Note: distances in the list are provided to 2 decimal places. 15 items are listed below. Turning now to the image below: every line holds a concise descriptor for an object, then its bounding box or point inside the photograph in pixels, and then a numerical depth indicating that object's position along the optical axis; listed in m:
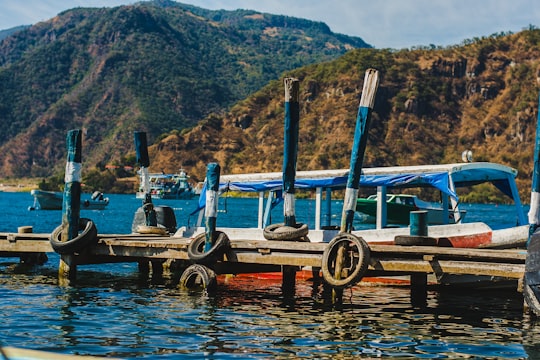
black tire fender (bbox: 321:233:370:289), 16.80
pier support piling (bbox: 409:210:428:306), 18.20
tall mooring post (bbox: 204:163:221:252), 19.09
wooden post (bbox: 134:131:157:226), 25.31
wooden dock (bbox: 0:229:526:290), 15.84
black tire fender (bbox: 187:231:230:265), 18.72
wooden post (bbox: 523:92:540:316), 14.39
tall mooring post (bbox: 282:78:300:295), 19.88
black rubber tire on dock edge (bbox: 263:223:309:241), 19.05
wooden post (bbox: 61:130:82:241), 20.42
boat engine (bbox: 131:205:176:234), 26.62
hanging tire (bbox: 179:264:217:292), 18.91
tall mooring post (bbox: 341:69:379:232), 18.86
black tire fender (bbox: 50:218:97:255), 20.16
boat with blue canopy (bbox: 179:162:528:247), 19.17
